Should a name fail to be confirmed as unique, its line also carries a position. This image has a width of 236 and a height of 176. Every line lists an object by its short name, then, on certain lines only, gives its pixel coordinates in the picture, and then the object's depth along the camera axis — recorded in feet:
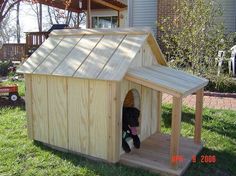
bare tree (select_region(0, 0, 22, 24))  27.41
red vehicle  28.96
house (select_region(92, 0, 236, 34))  52.44
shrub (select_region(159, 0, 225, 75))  33.09
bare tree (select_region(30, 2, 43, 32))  105.42
